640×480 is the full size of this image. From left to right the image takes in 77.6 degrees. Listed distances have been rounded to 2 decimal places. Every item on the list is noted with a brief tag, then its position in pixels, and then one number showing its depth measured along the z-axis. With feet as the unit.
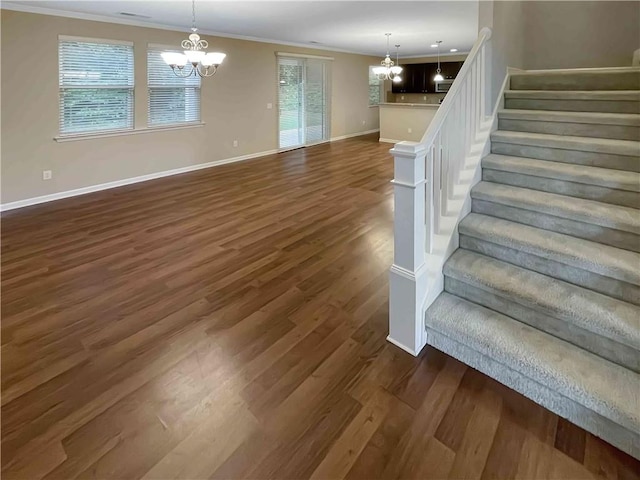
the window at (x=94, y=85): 17.56
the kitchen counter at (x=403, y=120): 31.84
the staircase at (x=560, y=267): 5.75
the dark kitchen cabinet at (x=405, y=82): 40.99
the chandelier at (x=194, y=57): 13.82
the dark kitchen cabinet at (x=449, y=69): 38.42
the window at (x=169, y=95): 20.83
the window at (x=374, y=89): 39.63
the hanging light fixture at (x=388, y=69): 28.62
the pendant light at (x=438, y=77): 35.94
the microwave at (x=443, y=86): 39.09
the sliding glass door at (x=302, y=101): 30.17
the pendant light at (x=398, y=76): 39.69
